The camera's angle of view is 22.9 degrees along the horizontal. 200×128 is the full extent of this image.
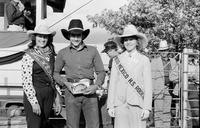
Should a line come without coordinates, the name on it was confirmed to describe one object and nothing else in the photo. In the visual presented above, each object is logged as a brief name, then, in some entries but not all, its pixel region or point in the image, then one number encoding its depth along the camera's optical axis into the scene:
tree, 14.41
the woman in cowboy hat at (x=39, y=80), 6.57
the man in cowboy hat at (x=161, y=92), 8.39
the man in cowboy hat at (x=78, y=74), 6.81
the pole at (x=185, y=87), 8.00
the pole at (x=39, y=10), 10.34
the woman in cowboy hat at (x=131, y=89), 6.28
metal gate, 8.10
